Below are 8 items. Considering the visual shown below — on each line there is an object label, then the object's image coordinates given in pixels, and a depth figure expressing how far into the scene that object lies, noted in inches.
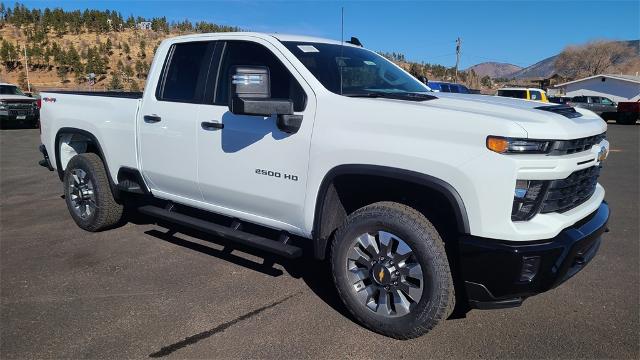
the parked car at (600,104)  1229.4
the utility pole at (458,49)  2192.4
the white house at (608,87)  2078.1
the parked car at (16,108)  717.3
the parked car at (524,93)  982.4
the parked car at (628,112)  1144.2
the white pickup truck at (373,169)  111.9
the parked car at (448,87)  830.1
